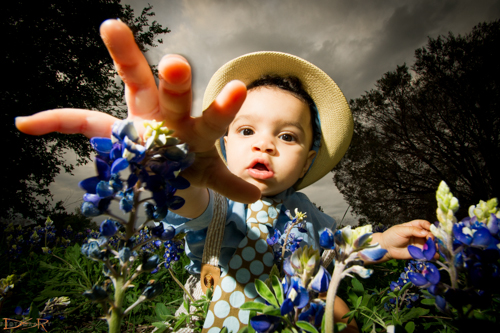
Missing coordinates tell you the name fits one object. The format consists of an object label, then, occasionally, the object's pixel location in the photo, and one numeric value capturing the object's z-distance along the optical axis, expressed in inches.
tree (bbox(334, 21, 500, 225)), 209.4
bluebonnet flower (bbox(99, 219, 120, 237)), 5.4
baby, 7.6
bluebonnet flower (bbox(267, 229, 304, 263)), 11.1
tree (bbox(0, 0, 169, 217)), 226.6
